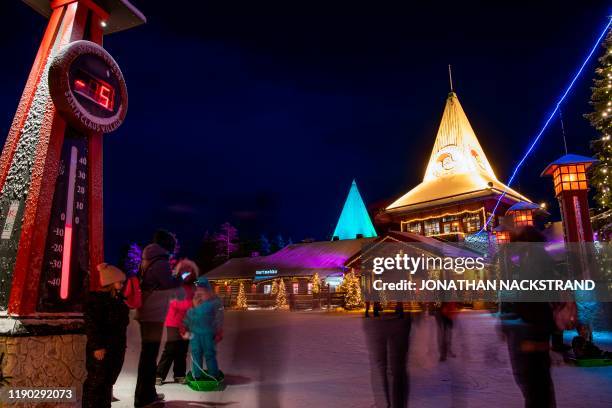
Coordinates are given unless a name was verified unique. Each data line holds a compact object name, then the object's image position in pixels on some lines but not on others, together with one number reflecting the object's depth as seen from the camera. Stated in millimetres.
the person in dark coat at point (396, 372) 4652
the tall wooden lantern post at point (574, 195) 11570
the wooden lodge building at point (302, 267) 32781
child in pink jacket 6293
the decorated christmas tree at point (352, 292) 25219
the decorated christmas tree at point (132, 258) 69400
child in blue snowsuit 5945
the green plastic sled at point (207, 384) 5828
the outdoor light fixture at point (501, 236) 18938
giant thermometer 4809
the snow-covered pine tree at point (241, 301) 31648
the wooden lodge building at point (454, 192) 31422
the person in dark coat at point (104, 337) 4129
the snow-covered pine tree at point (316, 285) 28759
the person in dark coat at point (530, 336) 3639
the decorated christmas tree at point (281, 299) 30172
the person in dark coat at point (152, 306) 5195
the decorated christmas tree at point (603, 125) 14281
